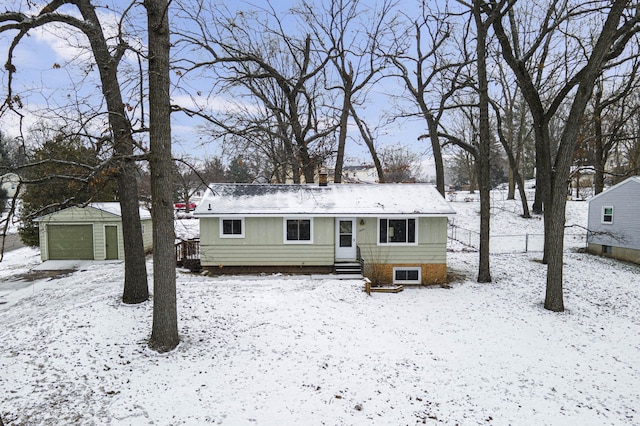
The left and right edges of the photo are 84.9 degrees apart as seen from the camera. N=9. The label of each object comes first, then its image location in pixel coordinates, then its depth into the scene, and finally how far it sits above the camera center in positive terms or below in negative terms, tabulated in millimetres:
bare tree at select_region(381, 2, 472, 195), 18484 +7066
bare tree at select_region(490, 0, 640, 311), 9664 +3846
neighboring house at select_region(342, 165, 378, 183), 19159 +1463
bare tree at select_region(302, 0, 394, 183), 18094 +7336
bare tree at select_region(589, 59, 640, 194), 17925 +5048
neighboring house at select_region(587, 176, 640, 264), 16953 -1067
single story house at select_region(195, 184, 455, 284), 13406 -1357
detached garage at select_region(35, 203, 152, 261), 17359 -1579
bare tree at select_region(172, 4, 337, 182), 14761 +6021
